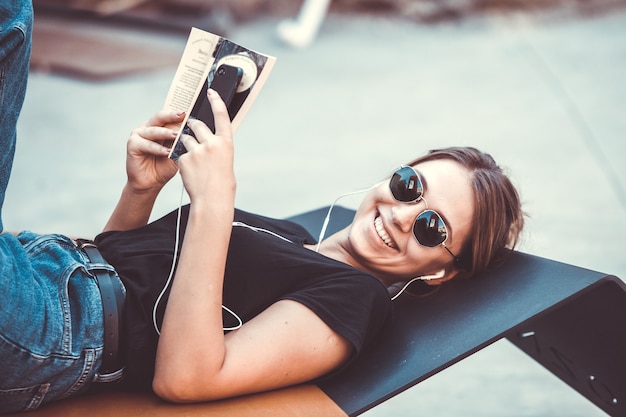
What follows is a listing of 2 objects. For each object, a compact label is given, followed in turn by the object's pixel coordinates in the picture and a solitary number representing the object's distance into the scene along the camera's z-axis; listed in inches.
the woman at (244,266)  82.0
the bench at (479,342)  85.3
